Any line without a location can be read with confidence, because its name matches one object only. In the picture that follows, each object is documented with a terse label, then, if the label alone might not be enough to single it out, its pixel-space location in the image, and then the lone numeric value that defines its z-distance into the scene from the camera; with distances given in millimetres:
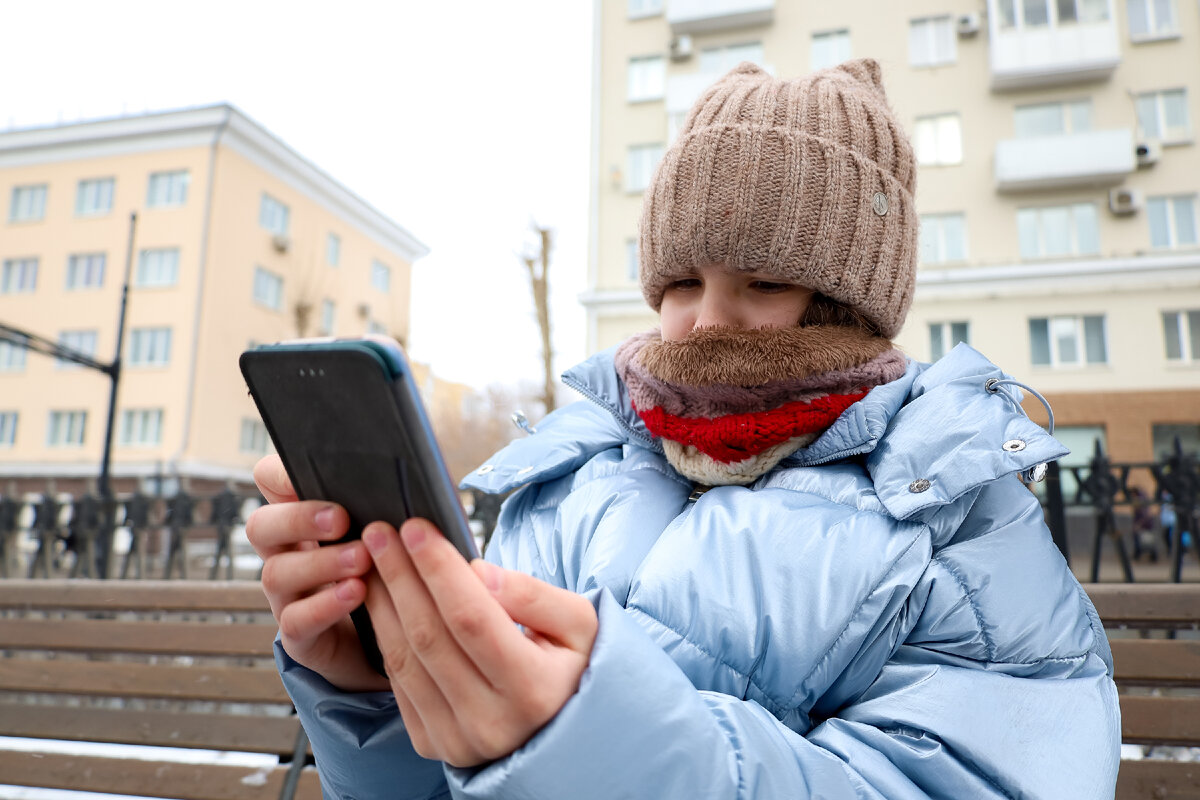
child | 728
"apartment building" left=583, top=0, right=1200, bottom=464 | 15523
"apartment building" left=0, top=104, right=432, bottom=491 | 21953
